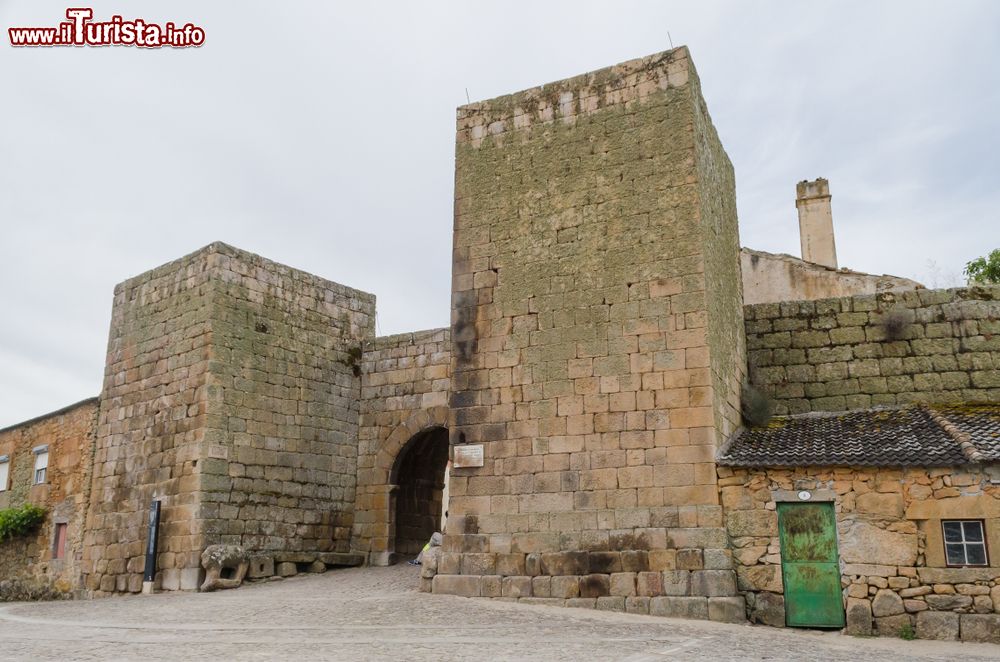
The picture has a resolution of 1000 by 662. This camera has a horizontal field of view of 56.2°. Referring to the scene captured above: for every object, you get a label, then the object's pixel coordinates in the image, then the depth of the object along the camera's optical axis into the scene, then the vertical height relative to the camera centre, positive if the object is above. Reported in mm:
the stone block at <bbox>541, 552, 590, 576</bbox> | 10422 -117
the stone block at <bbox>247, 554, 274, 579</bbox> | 13992 -245
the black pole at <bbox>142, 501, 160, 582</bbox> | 13883 +137
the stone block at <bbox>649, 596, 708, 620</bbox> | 9727 -547
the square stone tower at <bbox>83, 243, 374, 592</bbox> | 14047 +2077
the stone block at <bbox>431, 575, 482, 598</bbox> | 10805 -377
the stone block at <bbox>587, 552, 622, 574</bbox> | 10289 -101
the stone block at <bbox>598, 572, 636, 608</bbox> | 10125 -329
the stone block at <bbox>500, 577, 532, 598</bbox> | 10578 -386
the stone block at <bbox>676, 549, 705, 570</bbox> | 9906 -60
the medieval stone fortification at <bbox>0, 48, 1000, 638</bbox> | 9938 +1966
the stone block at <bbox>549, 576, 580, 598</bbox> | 10367 -373
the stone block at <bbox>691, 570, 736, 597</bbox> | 9742 -302
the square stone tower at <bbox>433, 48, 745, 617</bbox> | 10312 +2433
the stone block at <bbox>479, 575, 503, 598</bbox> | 10703 -393
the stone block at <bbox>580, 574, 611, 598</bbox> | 10234 -349
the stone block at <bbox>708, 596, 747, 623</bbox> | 9625 -566
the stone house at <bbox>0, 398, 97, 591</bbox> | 15914 +1082
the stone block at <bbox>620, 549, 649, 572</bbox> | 10160 -76
